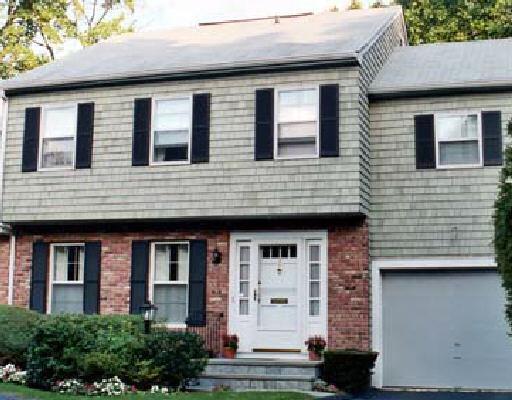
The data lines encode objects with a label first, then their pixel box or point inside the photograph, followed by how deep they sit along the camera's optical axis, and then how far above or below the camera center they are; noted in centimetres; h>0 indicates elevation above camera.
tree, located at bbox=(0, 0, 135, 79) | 3008 +1054
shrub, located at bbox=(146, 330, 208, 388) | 1291 -64
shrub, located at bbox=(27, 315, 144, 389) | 1268 -62
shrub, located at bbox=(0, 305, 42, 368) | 1401 -43
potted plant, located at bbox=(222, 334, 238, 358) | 1570 -57
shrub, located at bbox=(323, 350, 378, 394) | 1436 -89
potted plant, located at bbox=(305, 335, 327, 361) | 1514 -57
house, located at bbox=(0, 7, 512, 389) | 1539 +221
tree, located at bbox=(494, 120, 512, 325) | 1025 +112
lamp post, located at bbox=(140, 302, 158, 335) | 1370 -5
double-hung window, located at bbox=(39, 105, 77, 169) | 1712 +362
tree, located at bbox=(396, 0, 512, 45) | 2778 +1033
